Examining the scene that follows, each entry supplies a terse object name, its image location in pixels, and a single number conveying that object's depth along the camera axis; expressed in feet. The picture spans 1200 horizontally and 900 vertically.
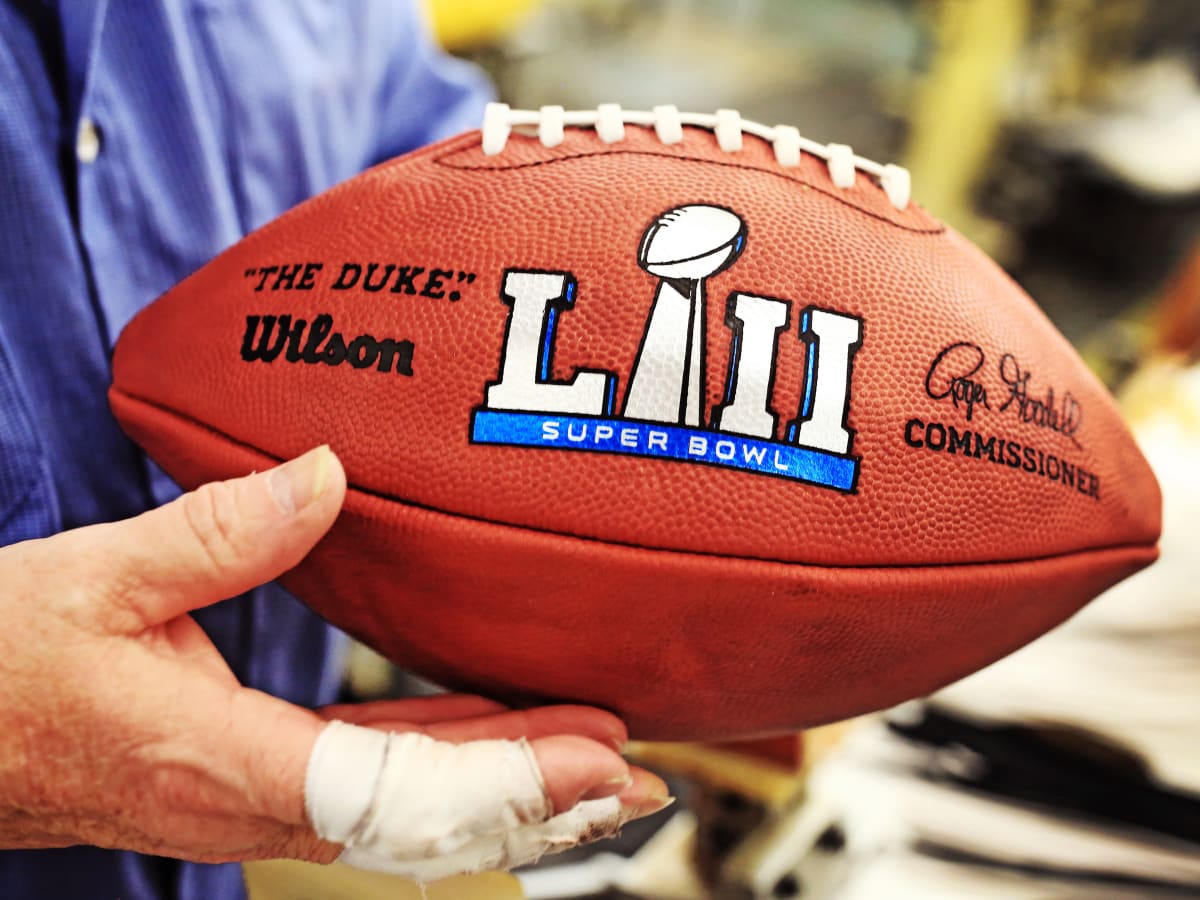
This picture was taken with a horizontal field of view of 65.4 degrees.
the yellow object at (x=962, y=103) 9.54
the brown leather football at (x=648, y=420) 1.65
